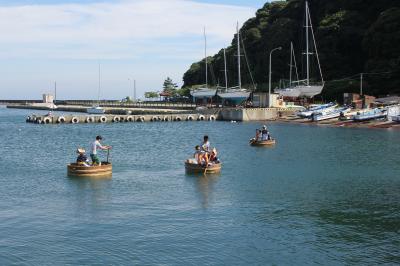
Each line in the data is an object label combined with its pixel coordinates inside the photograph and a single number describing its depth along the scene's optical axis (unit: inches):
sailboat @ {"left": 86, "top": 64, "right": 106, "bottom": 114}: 5920.3
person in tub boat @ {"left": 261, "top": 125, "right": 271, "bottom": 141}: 2564.0
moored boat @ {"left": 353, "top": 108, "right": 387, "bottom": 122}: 3838.6
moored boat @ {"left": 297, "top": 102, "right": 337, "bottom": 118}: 4147.4
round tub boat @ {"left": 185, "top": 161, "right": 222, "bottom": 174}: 1723.7
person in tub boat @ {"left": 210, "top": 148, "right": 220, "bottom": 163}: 1768.6
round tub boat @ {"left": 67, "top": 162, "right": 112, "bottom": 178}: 1647.4
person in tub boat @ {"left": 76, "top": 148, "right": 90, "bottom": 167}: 1657.2
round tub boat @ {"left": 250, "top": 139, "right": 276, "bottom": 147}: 2541.8
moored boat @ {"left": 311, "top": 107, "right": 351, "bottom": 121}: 4087.1
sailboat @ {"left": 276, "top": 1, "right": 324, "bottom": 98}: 4773.6
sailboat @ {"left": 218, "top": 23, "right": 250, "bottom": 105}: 5231.8
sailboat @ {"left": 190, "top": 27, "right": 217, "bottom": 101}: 5919.8
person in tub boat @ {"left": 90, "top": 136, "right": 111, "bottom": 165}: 1673.2
